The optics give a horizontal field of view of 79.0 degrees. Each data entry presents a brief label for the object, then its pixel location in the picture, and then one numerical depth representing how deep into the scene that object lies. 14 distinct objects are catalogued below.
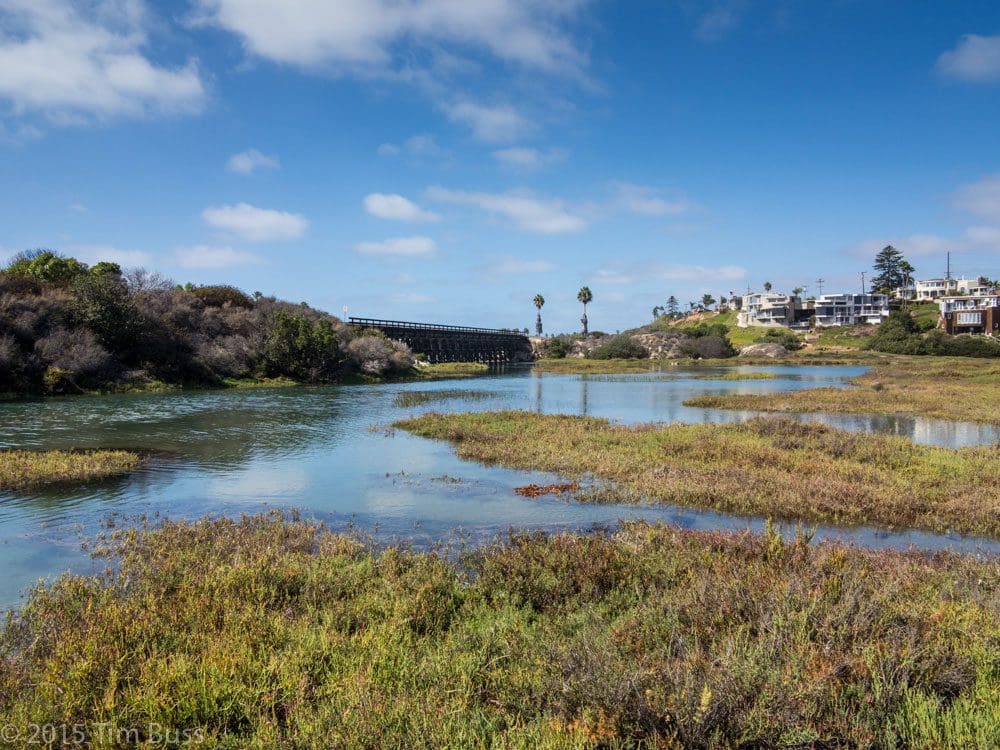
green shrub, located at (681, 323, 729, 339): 167.25
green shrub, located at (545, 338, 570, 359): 168.62
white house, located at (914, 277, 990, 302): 187.12
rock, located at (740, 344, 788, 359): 138.88
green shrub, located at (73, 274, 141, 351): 56.28
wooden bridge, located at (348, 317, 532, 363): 114.62
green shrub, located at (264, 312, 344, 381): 69.12
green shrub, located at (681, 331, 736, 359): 148.50
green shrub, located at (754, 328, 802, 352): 147.25
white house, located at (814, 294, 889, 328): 182.12
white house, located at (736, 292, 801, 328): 192.50
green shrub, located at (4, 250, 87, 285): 65.88
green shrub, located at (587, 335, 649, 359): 151.12
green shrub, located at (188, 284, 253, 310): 82.38
